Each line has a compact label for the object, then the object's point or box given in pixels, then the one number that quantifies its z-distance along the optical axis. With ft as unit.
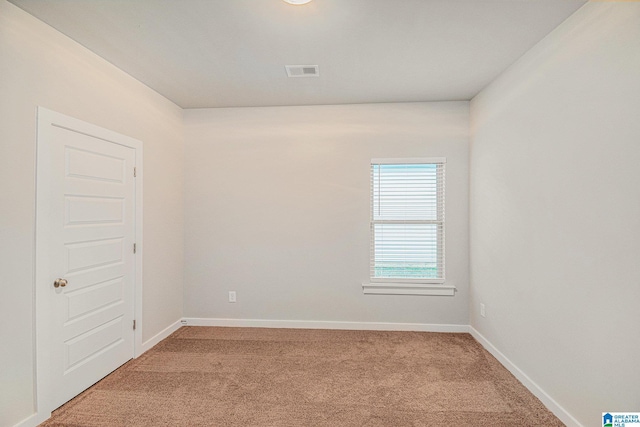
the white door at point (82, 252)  7.23
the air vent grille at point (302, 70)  9.25
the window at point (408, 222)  12.42
